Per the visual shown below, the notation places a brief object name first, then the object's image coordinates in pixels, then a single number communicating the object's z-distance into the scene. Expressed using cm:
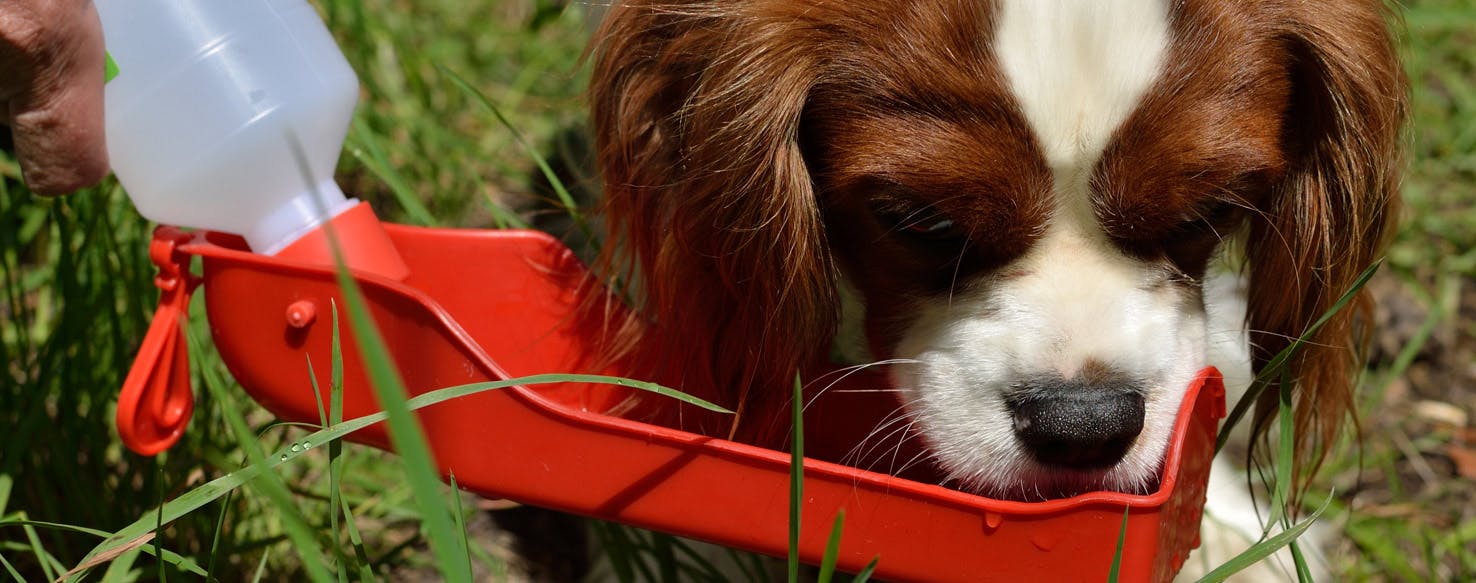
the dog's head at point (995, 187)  81
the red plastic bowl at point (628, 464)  78
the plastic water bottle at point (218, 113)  81
